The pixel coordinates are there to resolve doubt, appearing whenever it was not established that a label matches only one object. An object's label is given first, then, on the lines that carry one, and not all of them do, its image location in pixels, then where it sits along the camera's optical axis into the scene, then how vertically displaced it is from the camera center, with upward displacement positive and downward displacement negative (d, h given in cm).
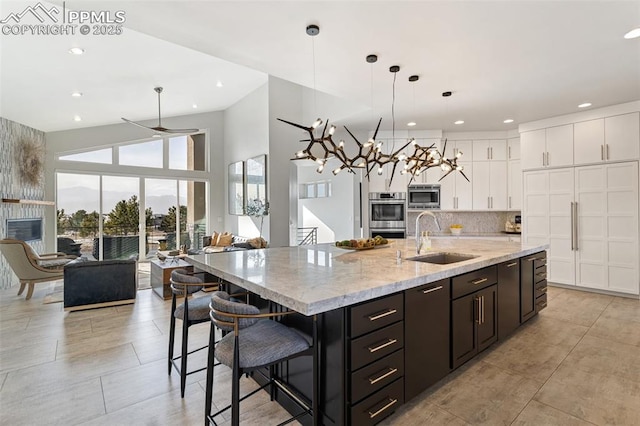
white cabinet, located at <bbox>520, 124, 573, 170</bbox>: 496 +106
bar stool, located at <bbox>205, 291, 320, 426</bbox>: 154 -73
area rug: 453 -130
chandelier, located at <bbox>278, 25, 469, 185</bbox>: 273 +60
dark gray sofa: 405 -97
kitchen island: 165 -67
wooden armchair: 449 -80
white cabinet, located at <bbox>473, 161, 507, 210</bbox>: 594 +50
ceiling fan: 518 +139
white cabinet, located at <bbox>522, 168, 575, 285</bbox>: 498 -10
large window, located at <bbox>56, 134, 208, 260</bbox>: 688 +33
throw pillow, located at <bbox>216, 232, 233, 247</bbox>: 730 -69
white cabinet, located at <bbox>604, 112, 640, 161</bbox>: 435 +106
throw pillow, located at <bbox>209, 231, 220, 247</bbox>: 740 -68
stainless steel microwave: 598 +29
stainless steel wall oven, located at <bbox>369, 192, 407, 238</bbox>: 579 -5
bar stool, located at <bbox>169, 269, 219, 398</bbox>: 220 -71
